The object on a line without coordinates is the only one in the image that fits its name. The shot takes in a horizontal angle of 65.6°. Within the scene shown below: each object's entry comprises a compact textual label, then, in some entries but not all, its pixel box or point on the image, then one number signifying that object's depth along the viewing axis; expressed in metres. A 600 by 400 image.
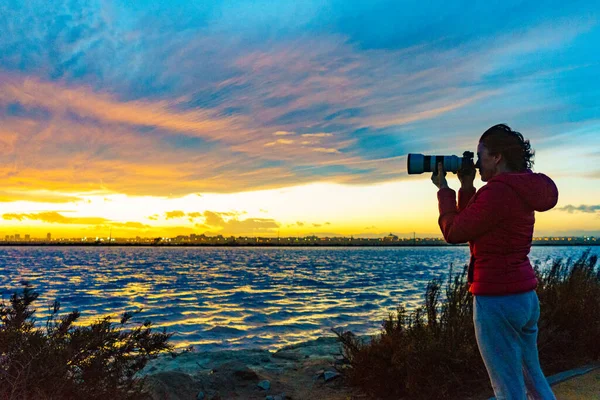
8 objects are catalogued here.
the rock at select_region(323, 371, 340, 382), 6.96
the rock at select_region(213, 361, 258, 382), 7.31
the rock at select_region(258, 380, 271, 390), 6.88
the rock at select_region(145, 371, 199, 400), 5.89
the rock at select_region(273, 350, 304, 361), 9.23
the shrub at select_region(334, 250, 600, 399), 5.30
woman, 2.61
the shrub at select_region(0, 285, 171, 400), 4.09
